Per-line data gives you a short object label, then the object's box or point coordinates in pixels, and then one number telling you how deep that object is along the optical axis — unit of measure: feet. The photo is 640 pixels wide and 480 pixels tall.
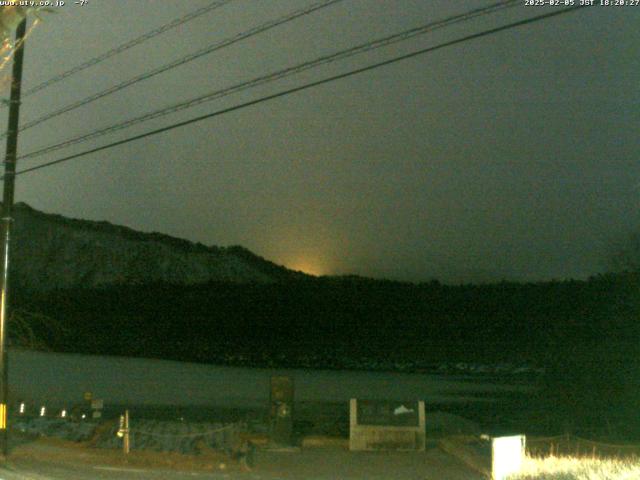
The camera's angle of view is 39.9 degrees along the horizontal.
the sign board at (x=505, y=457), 45.06
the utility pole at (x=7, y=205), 57.52
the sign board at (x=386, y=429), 65.77
